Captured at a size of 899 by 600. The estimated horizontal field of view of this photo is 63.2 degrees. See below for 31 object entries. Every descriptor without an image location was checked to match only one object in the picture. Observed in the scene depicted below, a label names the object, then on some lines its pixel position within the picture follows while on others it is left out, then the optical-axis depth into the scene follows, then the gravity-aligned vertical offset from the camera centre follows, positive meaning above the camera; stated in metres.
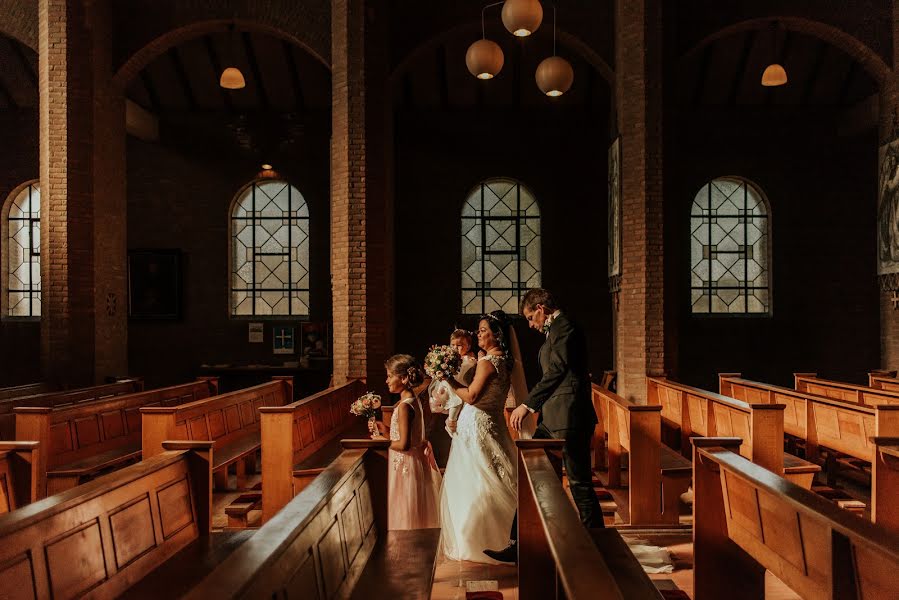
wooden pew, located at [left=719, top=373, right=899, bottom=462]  5.56 -0.95
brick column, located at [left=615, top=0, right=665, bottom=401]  9.56 +1.60
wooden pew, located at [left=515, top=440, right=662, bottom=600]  1.91 -0.71
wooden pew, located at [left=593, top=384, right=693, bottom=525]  5.77 -1.29
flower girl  4.83 -0.98
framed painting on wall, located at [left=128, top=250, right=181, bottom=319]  13.46 +0.63
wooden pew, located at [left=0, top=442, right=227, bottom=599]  2.57 -0.88
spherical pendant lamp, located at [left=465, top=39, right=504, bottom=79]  7.23 +2.54
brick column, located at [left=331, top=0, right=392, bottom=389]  9.62 +1.43
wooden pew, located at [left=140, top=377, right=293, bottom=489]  5.82 -0.97
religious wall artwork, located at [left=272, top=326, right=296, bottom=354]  13.42 -0.45
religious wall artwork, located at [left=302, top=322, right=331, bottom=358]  13.23 -0.44
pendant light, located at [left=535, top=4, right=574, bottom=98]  8.00 +2.62
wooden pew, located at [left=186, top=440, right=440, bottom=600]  1.96 -0.84
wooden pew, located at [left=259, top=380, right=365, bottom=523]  5.71 -1.07
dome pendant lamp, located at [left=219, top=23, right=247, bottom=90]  10.26 +3.35
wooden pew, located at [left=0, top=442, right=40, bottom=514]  4.24 -0.91
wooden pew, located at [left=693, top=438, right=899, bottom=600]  2.26 -0.85
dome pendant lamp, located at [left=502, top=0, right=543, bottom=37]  6.00 +2.47
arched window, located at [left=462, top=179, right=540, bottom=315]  13.55 +1.26
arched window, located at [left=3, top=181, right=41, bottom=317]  13.48 +1.25
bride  4.80 -1.02
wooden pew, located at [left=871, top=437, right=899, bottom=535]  3.83 -0.92
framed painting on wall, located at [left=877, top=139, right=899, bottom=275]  10.38 +1.44
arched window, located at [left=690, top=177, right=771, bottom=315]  13.55 +1.21
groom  4.55 -0.60
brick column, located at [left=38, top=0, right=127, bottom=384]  9.51 +1.64
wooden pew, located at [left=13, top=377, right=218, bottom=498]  5.71 -1.05
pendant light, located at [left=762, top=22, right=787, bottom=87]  10.11 +3.27
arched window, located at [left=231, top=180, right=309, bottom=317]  13.78 +1.23
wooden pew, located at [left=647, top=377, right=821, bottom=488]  5.49 -0.96
